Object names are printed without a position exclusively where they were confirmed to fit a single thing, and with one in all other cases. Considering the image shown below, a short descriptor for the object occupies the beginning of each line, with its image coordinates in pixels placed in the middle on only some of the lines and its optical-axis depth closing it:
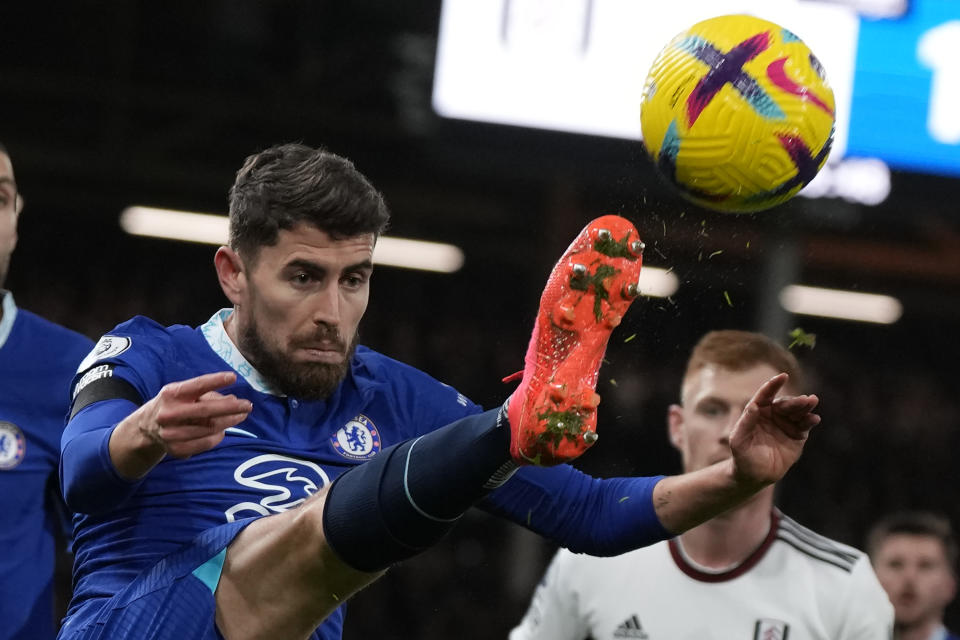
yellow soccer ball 5.89
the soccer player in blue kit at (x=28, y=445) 6.86
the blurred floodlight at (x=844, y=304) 24.75
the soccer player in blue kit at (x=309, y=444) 4.86
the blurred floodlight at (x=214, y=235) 23.66
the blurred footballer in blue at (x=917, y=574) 9.25
